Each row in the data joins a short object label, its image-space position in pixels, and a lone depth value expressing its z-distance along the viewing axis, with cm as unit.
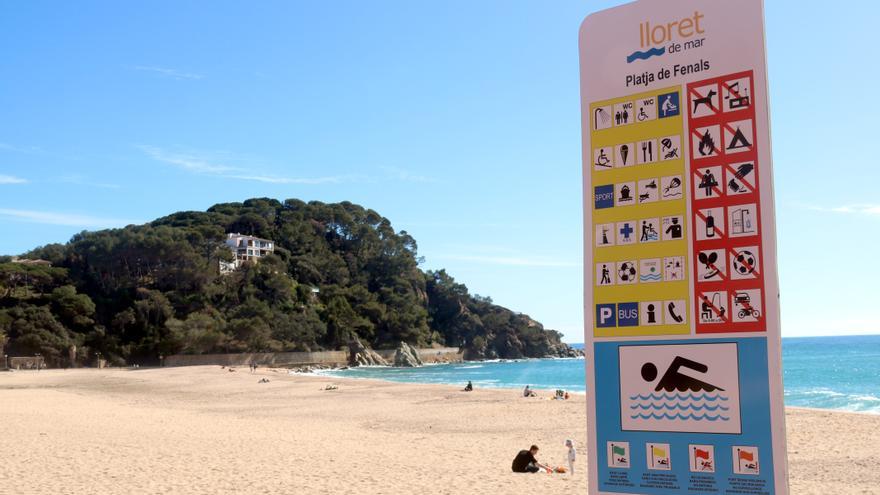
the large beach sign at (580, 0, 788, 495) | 482
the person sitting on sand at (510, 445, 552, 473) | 1167
